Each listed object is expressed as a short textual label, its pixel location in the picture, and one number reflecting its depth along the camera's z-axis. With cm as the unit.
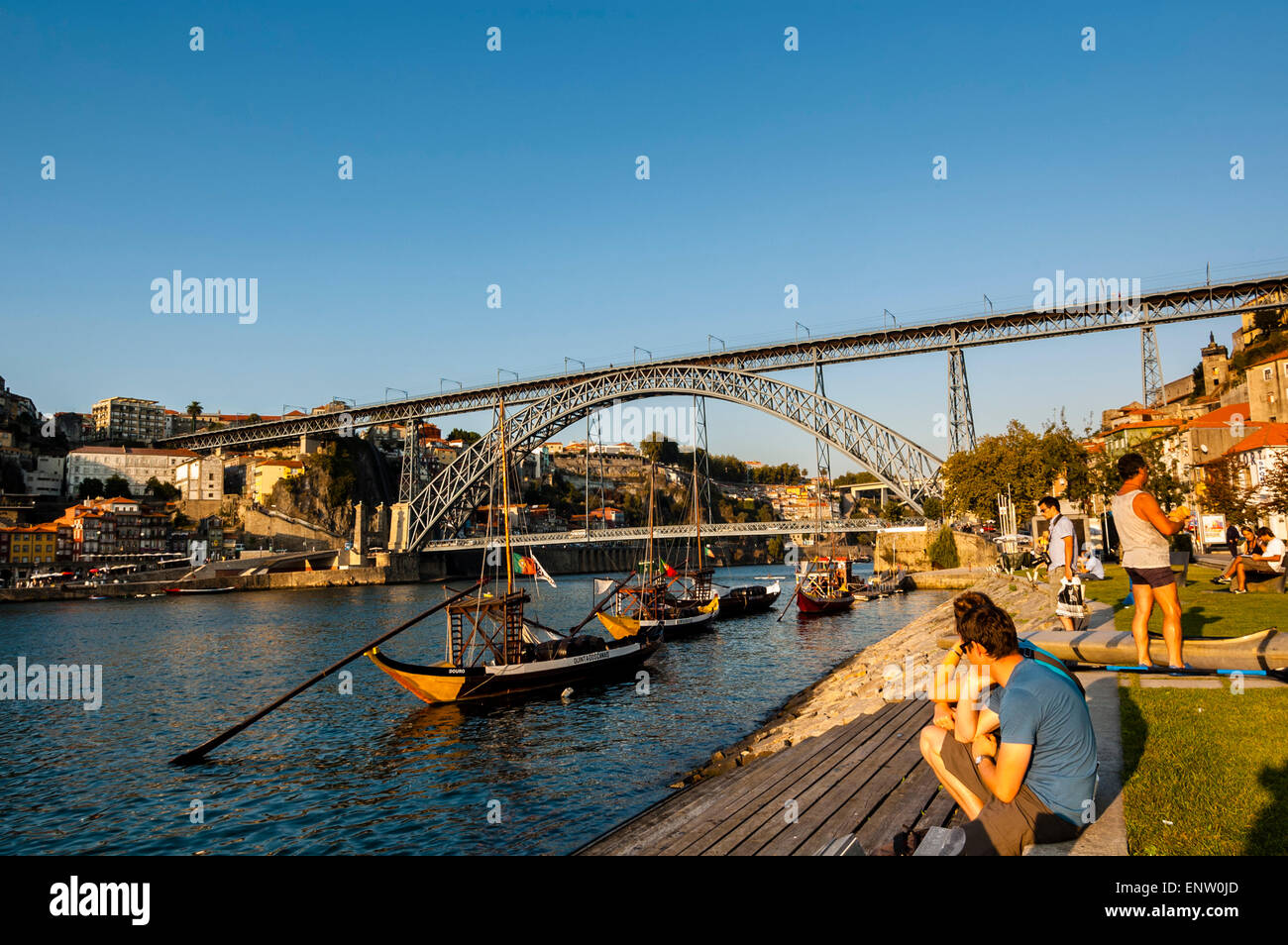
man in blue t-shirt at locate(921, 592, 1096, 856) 382
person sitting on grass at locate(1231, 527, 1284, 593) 1470
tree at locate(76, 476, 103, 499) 9569
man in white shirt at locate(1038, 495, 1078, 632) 1030
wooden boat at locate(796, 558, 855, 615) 3738
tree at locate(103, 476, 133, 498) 9619
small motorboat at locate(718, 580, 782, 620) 4109
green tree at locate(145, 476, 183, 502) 9806
